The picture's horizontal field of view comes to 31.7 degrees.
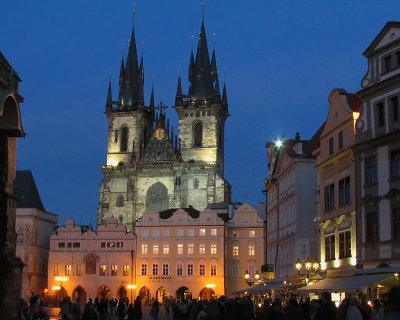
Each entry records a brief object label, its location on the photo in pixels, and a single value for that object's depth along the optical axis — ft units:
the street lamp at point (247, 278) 152.34
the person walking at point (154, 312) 89.15
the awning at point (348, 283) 74.23
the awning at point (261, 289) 112.04
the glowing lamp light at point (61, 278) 260.01
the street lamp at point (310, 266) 103.87
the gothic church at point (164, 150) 305.12
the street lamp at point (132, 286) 251.35
